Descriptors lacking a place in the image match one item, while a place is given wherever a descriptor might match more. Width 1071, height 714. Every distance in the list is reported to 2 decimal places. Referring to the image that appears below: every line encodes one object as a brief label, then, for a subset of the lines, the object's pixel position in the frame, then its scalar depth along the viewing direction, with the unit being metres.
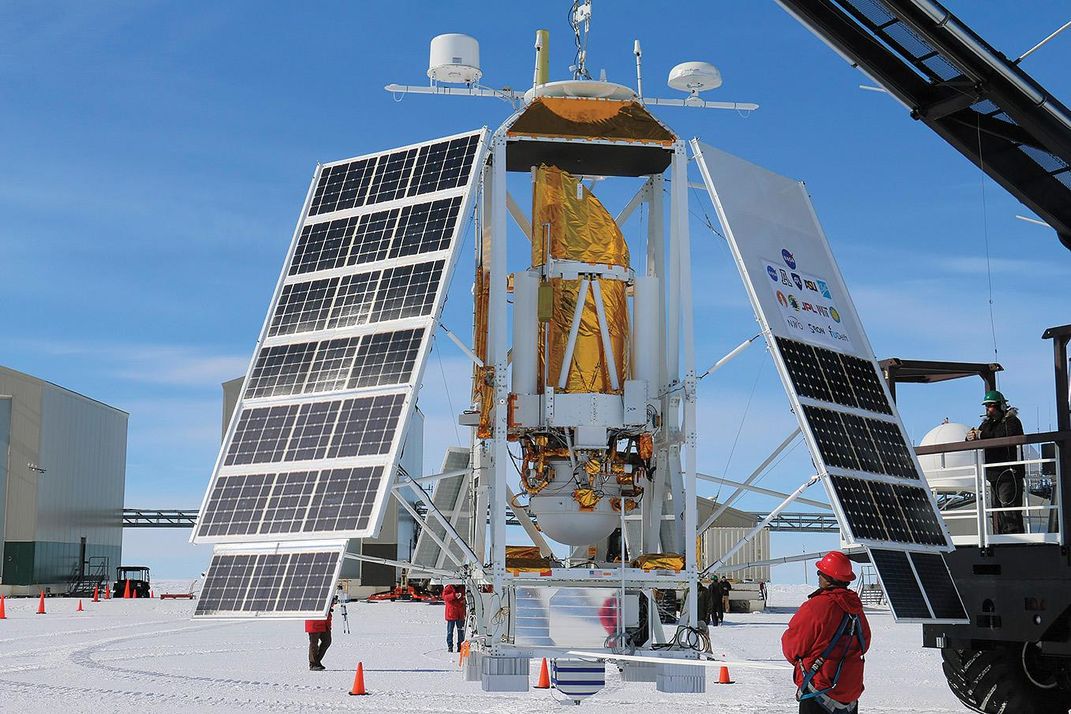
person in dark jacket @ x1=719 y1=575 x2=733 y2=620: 45.91
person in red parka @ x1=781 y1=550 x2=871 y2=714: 8.86
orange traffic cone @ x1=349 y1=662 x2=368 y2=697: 18.60
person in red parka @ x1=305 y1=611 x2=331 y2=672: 21.97
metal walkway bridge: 80.44
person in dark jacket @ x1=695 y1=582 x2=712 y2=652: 14.98
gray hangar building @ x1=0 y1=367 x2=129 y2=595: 56.88
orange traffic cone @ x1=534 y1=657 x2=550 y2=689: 19.00
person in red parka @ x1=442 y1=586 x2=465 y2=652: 26.69
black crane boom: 14.58
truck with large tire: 13.91
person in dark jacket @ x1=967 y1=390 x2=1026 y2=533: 15.25
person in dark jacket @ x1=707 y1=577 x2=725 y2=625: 38.47
